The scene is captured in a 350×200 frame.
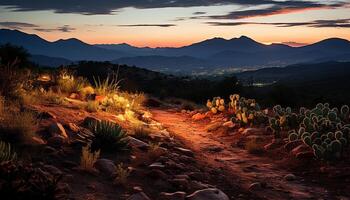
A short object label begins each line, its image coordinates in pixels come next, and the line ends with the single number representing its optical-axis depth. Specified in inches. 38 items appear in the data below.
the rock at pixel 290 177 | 368.3
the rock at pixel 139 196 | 255.6
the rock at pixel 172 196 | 275.1
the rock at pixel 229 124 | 607.2
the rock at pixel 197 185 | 298.7
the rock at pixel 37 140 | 311.3
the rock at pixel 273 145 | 479.1
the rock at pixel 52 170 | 268.1
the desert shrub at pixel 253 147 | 471.5
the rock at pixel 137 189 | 273.7
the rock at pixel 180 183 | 297.6
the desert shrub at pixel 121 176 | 279.9
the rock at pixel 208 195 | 276.2
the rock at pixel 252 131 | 552.5
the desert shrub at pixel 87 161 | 289.4
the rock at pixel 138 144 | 380.7
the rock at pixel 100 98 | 595.1
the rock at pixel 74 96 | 599.0
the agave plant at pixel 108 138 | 346.3
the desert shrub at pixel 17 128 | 307.0
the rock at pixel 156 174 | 306.2
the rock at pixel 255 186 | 326.4
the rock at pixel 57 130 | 344.8
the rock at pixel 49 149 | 306.2
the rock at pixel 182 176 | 312.9
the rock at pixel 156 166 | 322.7
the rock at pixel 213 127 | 622.9
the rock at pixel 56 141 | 324.5
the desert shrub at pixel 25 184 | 202.8
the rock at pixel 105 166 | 296.7
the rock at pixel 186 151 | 412.7
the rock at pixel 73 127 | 370.7
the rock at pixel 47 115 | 382.5
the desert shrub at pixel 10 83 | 445.1
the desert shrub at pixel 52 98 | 493.2
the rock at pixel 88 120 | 407.2
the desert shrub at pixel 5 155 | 246.8
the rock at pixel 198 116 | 745.6
